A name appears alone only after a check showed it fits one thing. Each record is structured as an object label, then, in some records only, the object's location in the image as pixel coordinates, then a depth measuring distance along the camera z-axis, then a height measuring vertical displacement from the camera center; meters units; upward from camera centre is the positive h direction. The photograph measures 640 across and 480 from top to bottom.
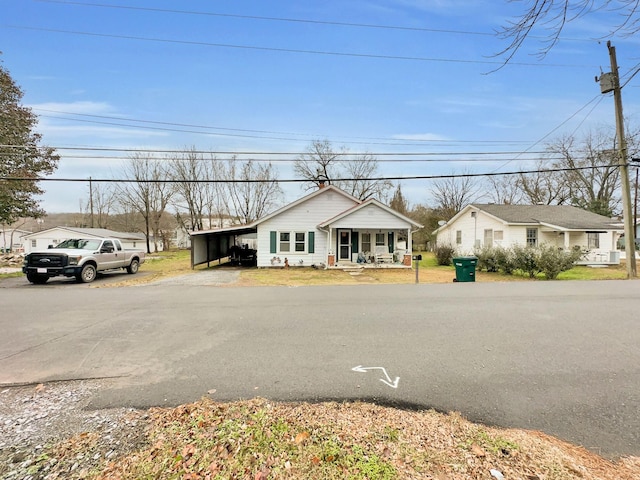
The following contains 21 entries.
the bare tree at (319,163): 39.80 +10.95
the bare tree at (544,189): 38.44 +6.93
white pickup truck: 13.49 -0.39
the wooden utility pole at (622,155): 13.12 +3.74
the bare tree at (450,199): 40.25 +6.06
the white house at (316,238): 20.14 +0.64
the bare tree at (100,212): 55.14 +7.36
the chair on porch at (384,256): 19.78 -0.63
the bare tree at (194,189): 39.28 +8.27
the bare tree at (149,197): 41.38 +7.44
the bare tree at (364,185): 40.75 +8.06
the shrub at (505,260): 16.11 -0.85
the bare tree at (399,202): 43.22 +6.22
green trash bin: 13.40 -1.00
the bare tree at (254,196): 42.06 +7.36
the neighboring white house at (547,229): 22.16 +1.08
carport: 20.00 +0.34
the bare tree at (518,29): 3.14 +2.24
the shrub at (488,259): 17.00 -0.81
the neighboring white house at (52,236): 36.88 +1.92
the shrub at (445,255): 24.36 -0.77
